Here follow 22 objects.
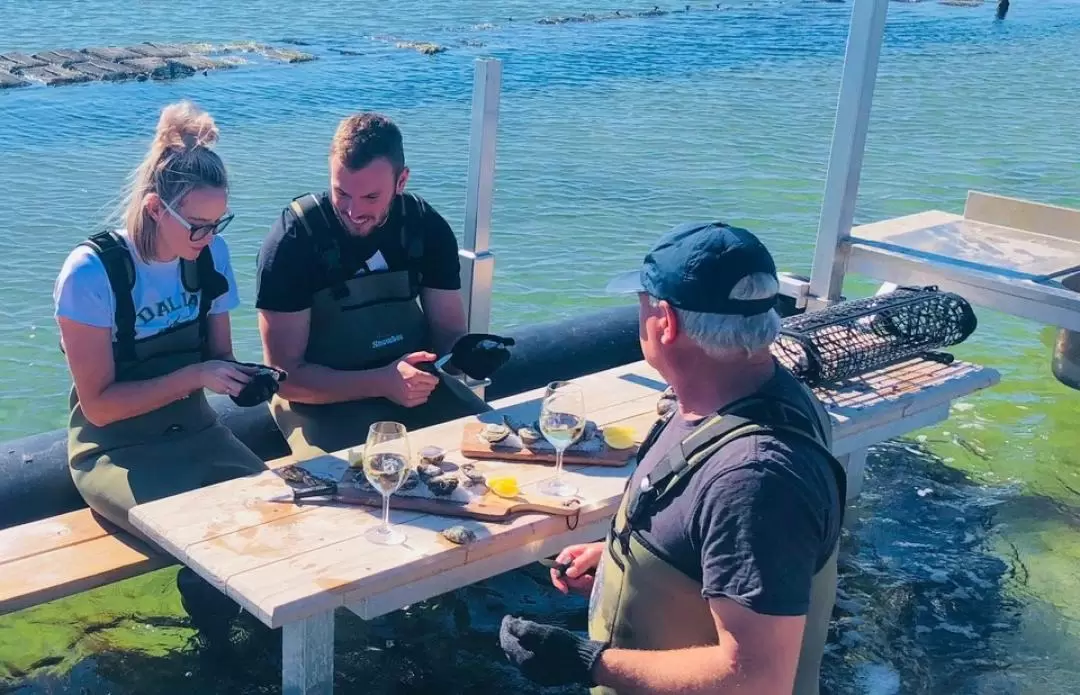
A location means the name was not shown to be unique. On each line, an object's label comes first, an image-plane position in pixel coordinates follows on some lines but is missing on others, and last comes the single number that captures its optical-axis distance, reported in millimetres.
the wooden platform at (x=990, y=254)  5965
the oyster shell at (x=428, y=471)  3695
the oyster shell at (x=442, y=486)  3600
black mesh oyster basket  4887
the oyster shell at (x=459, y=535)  3377
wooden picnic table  3156
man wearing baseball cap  2293
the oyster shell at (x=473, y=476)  3751
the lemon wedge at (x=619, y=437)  4086
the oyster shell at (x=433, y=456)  3824
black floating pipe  4363
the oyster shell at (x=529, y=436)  4008
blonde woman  3951
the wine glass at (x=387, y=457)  3266
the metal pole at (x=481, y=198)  5121
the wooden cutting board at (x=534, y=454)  3955
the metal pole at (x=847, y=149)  5703
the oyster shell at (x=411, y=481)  3609
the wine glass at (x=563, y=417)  3615
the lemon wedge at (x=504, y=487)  3688
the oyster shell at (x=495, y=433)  4000
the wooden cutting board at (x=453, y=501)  3549
